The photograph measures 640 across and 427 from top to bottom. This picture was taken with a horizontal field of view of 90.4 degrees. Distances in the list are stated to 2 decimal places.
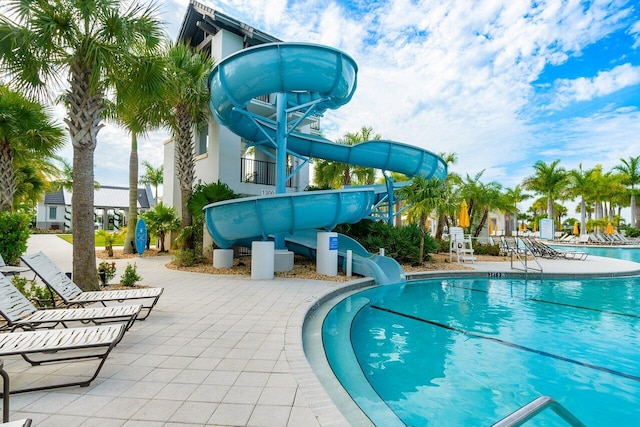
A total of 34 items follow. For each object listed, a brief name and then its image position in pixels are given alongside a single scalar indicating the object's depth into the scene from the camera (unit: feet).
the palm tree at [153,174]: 191.31
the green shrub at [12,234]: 32.35
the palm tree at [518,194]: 139.48
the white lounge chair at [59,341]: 10.37
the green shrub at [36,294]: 20.71
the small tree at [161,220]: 58.39
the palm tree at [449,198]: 53.93
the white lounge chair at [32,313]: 13.62
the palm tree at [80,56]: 21.24
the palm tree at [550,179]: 135.44
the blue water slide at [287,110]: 34.40
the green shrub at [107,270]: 28.35
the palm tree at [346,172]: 78.61
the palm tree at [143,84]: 24.71
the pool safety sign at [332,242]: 36.94
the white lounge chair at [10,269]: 24.52
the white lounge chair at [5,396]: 7.52
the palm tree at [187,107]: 47.14
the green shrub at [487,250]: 68.59
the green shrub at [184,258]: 42.73
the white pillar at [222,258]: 41.73
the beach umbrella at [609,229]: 129.29
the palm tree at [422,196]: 48.66
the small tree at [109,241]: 55.32
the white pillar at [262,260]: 34.14
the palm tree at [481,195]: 81.56
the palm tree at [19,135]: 36.40
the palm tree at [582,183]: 138.92
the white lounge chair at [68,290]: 18.11
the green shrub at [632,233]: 136.05
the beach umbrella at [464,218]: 67.94
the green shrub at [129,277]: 28.50
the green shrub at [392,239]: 49.44
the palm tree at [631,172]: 143.95
